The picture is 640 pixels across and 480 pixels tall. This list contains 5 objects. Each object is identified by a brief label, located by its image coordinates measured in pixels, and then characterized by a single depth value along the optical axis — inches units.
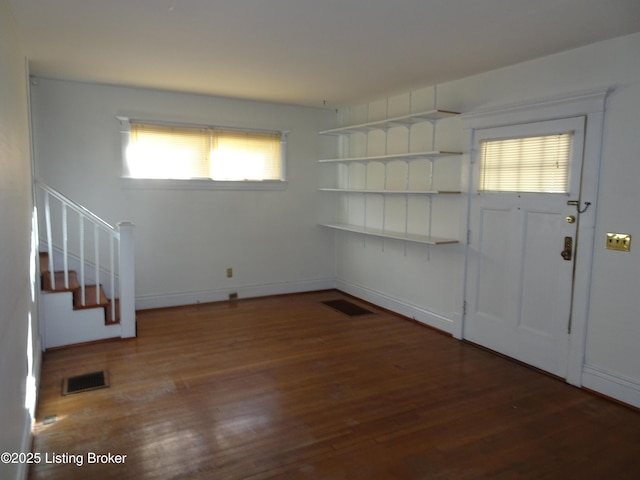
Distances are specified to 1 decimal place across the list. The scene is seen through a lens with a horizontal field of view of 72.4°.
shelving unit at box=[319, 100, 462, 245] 170.6
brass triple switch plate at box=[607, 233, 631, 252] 118.6
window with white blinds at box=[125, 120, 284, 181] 196.2
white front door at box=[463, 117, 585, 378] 133.9
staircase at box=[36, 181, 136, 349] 155.8
